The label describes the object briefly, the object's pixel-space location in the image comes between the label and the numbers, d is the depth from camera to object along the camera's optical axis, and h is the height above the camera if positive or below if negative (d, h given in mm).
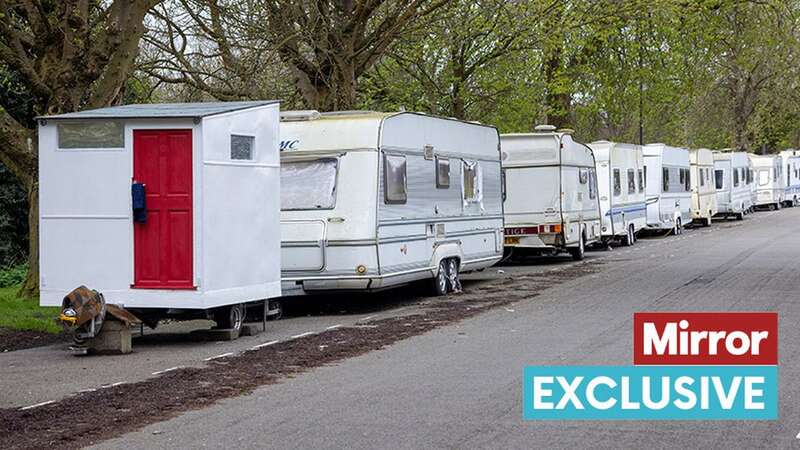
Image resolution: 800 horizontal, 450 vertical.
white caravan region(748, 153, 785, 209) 62166 +2062
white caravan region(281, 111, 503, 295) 17781 +381
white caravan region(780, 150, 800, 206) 67188 +2394
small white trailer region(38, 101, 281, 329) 14164 +264
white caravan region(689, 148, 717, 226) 46219 +1316
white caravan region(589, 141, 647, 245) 33938 +941
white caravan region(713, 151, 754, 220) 50750 +1581
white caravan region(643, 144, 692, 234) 39406 +1142
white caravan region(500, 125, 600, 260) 27984 +718
